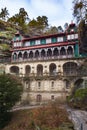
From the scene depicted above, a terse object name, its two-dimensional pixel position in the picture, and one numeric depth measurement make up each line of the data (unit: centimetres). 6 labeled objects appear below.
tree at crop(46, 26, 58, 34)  3689
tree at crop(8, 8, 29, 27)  3943
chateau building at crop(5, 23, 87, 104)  2228
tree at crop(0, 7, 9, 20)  4083
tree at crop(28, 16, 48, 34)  3890
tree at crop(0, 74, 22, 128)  1624
